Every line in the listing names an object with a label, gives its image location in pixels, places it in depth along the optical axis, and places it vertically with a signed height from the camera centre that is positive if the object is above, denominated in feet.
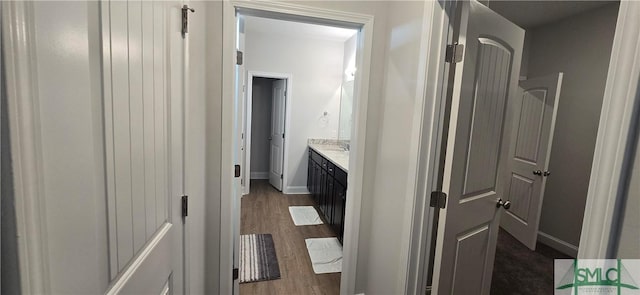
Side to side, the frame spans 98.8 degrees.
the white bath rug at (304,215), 11.57 -4.30
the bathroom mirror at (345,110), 14.34 +0.59
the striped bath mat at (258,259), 7.65 -4.38
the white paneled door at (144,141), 2.05 -0.29
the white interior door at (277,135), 15.61 -1.04
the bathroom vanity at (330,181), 9.45 -2.51
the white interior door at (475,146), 4.23 -0.30
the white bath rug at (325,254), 8.18 -4.35
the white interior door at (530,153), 9.30 -0.77
